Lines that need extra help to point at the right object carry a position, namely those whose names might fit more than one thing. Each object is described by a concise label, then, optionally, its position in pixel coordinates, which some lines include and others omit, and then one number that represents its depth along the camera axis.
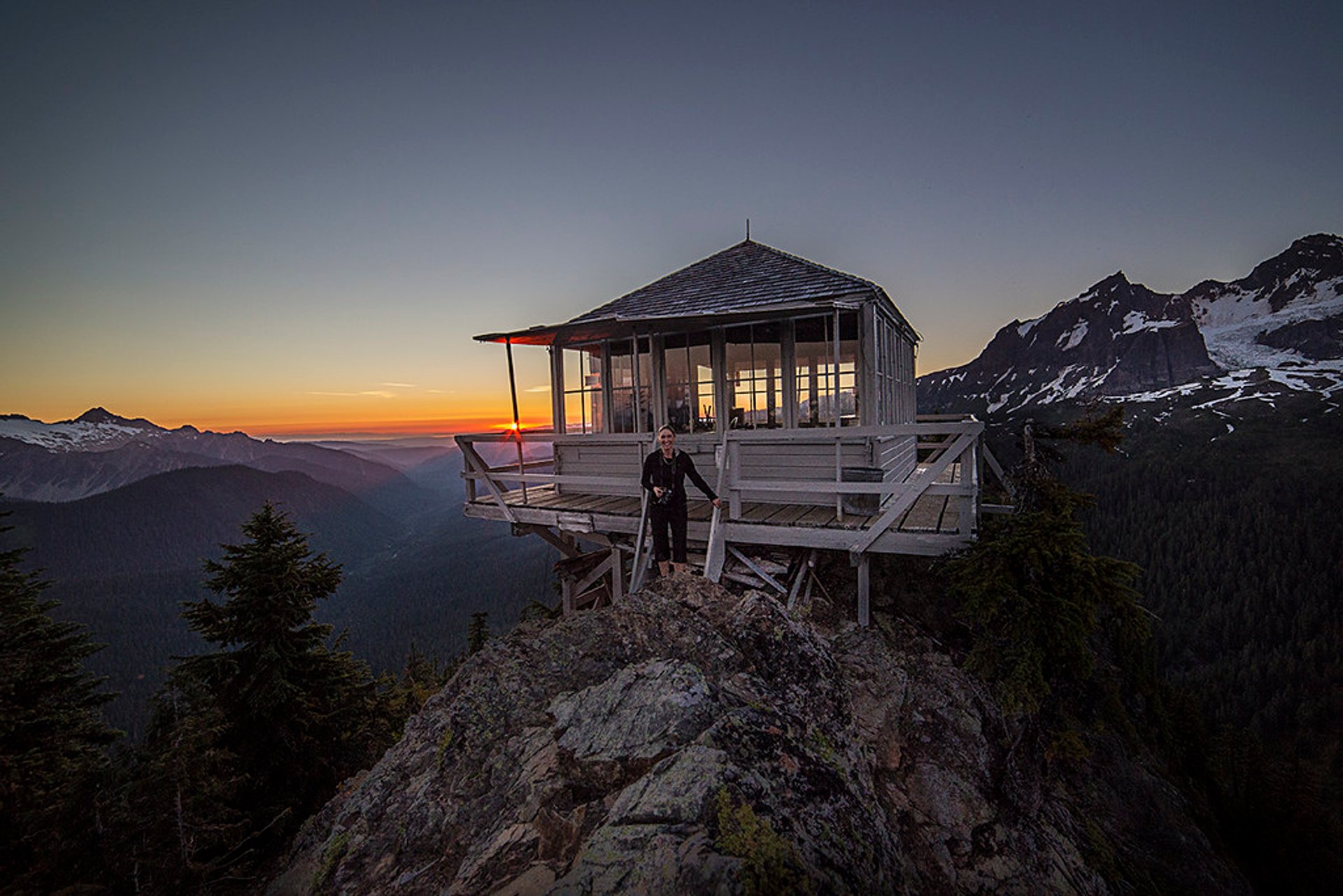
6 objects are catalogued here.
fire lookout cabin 7.60
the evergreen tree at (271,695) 9.88
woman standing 7.27
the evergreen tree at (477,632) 28.08
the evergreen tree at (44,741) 6.10
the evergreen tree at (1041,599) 5.34
